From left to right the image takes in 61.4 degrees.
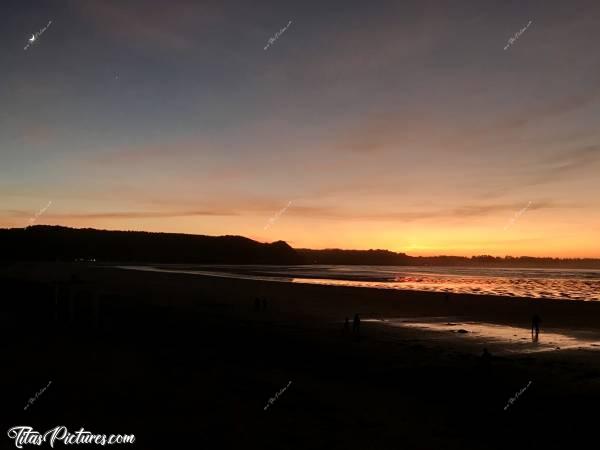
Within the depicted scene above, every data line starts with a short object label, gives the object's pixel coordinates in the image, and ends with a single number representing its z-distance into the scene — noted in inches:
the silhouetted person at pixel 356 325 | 898.9
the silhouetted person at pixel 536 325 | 944.3
